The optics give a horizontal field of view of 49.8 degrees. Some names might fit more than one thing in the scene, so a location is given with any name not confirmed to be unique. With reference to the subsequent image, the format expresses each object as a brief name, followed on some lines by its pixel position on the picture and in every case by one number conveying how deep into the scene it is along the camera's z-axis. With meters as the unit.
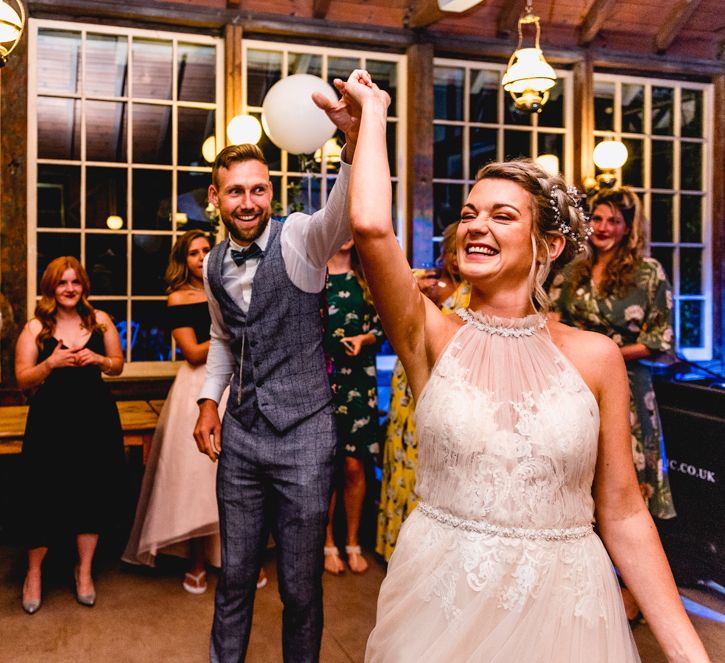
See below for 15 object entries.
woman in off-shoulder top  3.56
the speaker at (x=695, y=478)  3.52
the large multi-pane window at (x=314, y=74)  5.37
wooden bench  3.70
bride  1.29
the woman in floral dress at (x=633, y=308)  3.27
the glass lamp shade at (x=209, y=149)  5.27
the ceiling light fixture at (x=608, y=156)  5.48
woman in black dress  3.44
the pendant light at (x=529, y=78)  4.35
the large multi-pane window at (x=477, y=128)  5.76
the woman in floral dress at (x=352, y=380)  3.87
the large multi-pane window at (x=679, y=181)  6.20
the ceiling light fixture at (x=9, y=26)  3.05
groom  2.22
